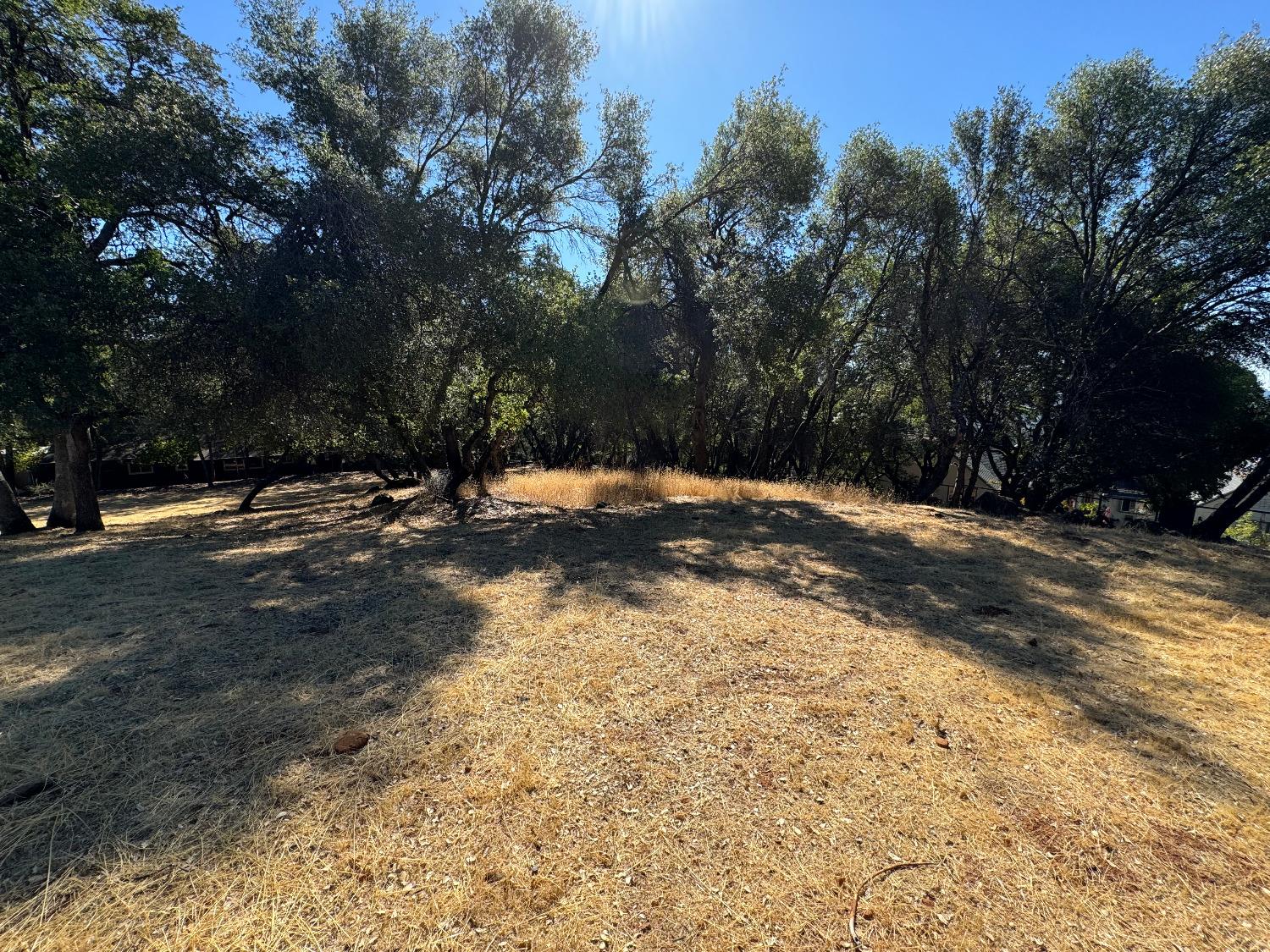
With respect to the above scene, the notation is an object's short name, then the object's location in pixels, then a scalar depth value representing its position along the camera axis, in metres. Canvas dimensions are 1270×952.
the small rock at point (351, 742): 2.25
